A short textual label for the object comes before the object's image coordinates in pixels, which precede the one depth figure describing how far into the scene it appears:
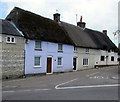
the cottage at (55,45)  25.28
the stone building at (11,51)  21.55
